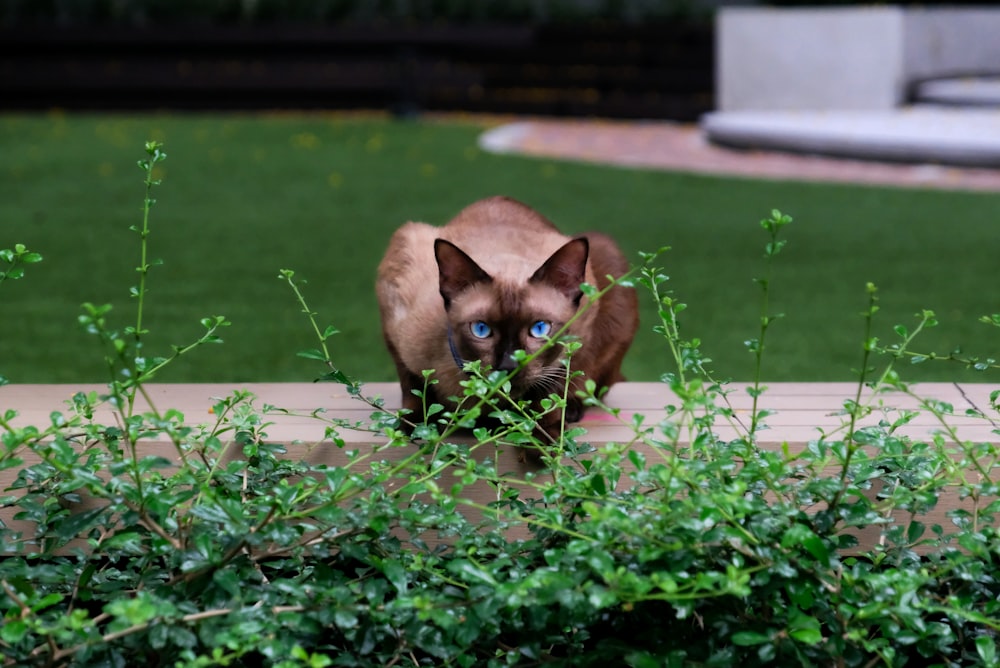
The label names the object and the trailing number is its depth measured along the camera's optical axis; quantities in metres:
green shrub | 2.23
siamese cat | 2.98
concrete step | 11.45
